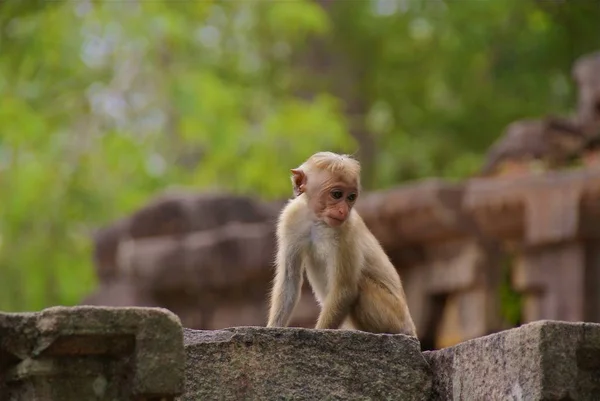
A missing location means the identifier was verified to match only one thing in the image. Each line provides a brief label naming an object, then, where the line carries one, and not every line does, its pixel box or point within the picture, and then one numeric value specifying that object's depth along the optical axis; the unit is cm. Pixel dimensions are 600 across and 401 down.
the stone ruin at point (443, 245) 2742
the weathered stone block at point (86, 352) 765
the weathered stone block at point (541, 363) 823
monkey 1275
